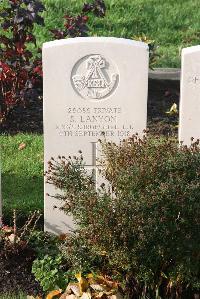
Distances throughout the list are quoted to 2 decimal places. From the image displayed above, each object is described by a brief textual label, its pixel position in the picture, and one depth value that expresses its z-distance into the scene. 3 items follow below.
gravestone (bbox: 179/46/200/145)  4.46
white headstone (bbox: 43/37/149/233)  4.35
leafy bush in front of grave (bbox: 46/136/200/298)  3.60
